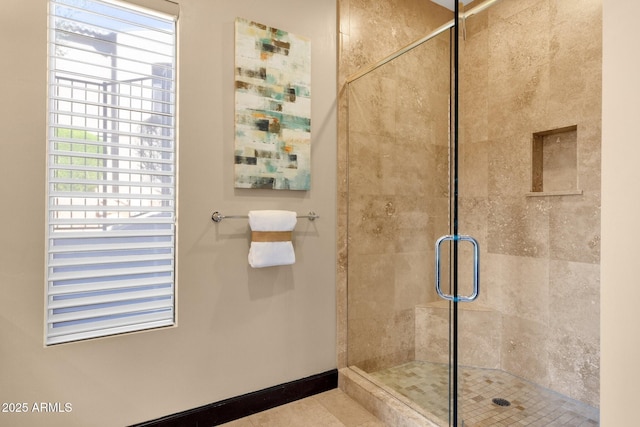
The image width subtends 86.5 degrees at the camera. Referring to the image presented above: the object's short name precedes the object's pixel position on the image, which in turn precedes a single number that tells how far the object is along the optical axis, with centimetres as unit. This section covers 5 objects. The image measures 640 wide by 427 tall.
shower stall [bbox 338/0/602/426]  171
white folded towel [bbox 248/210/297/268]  176
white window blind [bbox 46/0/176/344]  143
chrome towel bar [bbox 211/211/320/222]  173
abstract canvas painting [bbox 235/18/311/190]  180
